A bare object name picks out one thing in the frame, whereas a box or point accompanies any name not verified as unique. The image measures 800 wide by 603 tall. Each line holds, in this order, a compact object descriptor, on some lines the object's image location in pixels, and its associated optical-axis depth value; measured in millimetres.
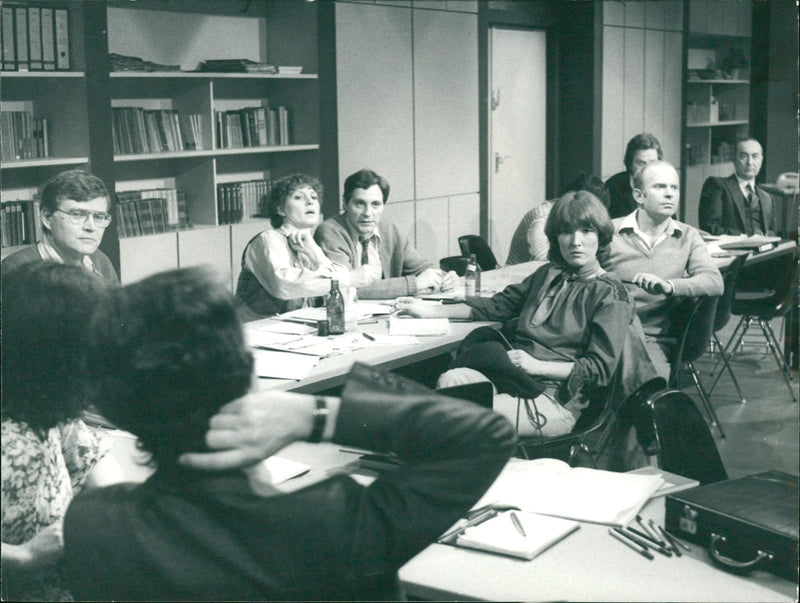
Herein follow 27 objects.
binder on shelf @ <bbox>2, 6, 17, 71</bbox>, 4438
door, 8070
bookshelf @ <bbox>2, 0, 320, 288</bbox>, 4875
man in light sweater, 4367
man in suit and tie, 6496
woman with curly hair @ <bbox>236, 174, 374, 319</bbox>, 4074
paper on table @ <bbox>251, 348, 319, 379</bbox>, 3055
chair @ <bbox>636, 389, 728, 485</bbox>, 2332
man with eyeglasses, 3322
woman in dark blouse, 3334
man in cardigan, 4422
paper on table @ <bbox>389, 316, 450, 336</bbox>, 3705
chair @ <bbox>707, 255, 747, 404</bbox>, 4844
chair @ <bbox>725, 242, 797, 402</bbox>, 5523
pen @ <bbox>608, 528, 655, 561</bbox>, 1757
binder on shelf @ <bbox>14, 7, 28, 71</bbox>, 4516
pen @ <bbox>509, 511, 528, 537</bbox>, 1837
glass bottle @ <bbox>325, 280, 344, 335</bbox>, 3643
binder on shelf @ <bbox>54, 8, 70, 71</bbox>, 4707
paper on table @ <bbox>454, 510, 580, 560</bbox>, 1772
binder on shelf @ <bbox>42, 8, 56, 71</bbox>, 4648
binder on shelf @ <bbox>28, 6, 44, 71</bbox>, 4594
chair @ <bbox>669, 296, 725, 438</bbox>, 4367
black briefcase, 1632
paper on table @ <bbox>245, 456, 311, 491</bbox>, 2207
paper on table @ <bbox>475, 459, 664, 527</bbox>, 1944
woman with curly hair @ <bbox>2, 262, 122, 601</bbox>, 1513
